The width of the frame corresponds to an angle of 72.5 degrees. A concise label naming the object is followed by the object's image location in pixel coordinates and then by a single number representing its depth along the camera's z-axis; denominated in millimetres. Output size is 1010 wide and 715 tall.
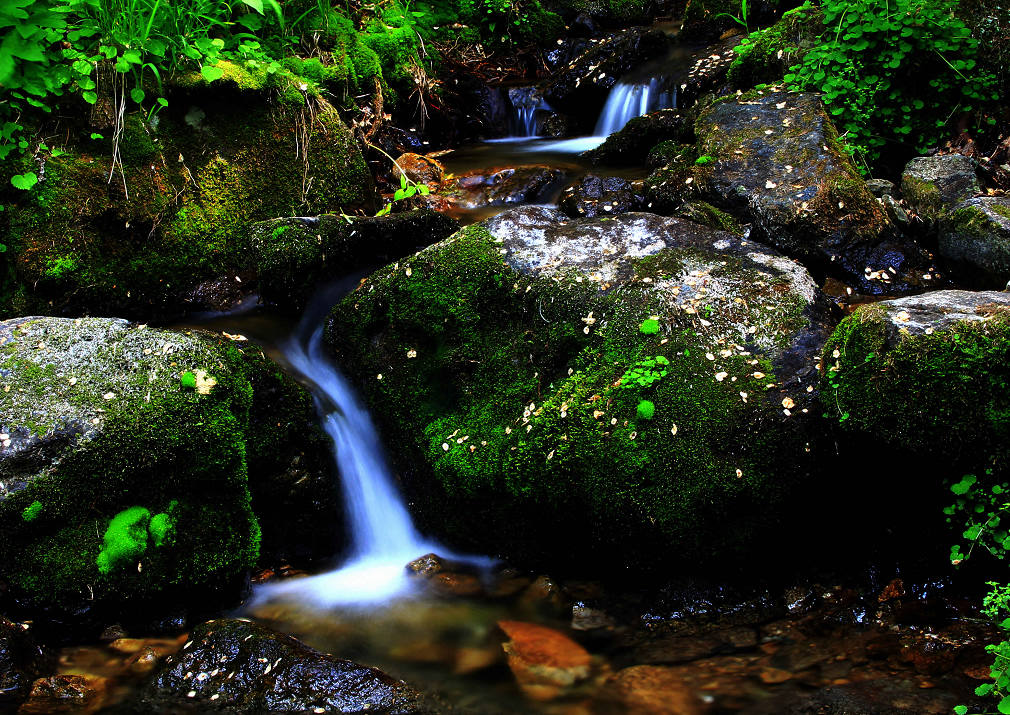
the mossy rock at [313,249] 4801
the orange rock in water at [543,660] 2816
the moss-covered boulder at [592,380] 3104
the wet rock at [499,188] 6707
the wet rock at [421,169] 7031
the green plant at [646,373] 3262
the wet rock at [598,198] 5895
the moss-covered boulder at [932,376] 2672
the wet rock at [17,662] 2699
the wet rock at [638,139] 7227
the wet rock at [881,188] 5207
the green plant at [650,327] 3402
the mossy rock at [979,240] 4375
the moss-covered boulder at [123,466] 3084
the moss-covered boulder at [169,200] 4758
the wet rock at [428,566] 3707
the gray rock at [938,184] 5039
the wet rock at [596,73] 9047
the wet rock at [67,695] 2654
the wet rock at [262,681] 2637
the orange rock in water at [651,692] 2600
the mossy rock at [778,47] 6188
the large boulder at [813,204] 4645
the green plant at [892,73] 5500
